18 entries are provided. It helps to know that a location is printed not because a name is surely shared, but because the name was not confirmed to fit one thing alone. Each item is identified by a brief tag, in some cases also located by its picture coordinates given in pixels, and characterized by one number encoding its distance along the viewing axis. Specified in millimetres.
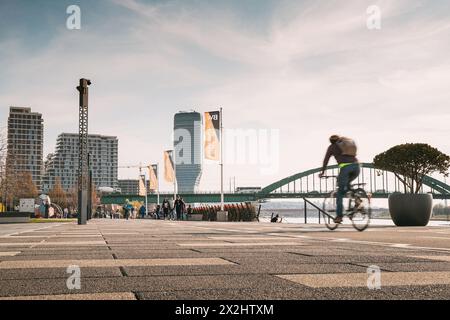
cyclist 10711
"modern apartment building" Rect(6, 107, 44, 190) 52456
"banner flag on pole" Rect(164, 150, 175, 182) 50762
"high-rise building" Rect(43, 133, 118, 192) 88281
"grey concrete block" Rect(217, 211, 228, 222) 34500
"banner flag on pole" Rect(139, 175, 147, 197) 65625
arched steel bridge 114125
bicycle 11023
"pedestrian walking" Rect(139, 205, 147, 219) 50222
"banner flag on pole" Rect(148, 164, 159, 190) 61031
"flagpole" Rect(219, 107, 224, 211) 36188
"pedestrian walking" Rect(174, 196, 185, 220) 37656
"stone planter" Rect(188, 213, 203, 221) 41031
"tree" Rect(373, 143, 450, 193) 18453
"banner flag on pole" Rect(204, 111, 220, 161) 35812
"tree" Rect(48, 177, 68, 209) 116125
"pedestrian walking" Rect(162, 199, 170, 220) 41525
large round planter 17469
